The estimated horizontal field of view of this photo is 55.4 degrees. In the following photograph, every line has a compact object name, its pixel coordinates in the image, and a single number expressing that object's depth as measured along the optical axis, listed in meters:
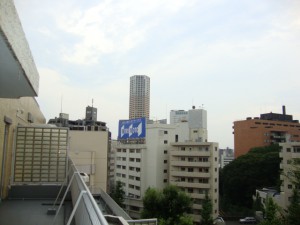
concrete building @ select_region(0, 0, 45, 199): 2.39
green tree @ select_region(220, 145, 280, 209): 38.62
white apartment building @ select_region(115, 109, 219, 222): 32.94
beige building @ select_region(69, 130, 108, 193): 26.55
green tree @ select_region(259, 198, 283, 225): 18.48
